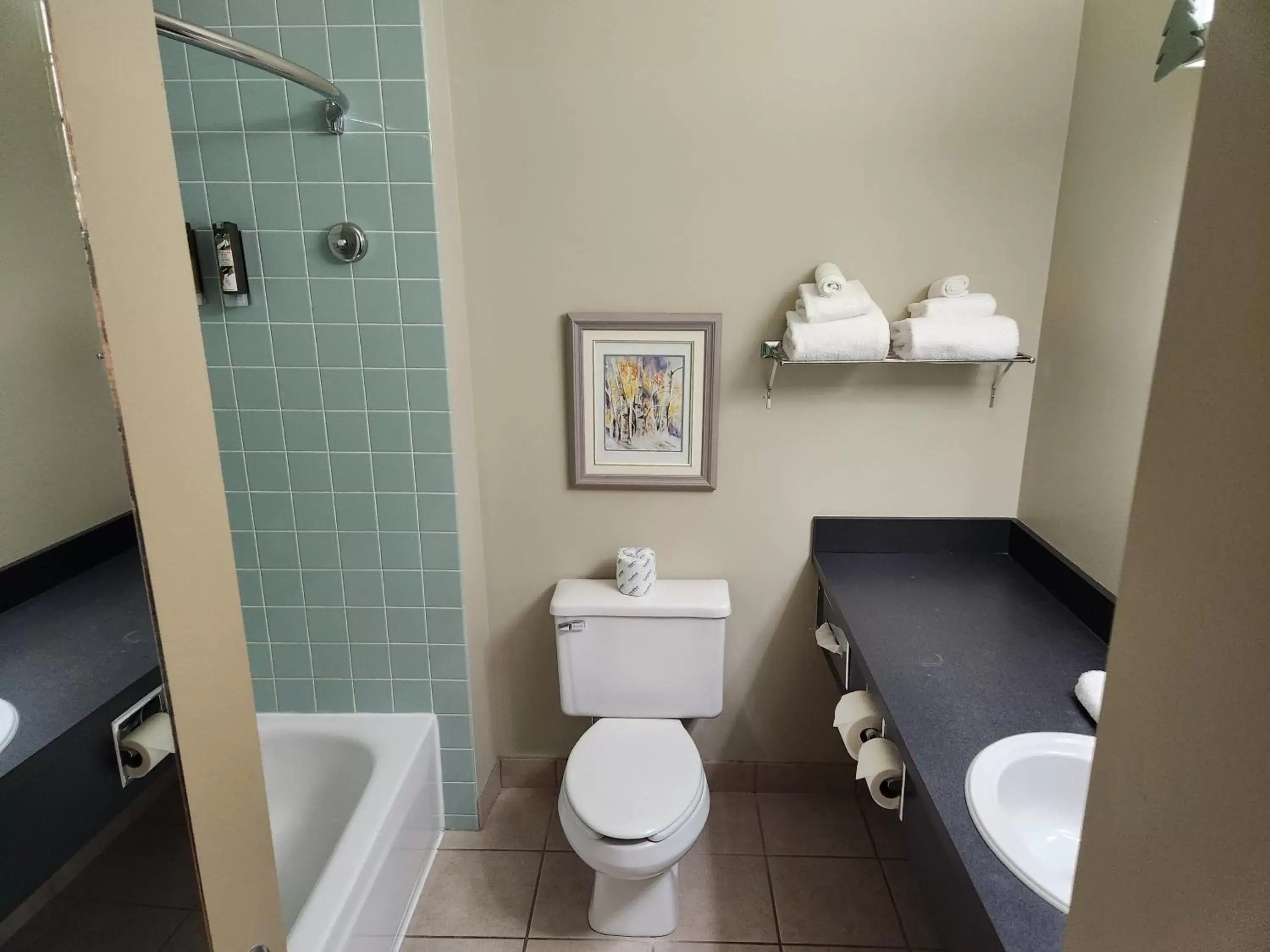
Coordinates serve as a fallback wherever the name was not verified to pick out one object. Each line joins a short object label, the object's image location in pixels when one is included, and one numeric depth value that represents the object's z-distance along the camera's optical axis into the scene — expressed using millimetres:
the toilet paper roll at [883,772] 1449
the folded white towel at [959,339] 1851
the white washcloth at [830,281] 1894
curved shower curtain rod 1150
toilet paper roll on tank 2109
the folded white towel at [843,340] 1862
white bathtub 1697
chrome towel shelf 1891
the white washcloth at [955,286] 1928
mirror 600
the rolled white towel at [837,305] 1872
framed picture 2051
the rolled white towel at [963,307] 1902
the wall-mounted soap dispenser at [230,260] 1810
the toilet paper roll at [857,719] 1604
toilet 1753
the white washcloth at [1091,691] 1406
